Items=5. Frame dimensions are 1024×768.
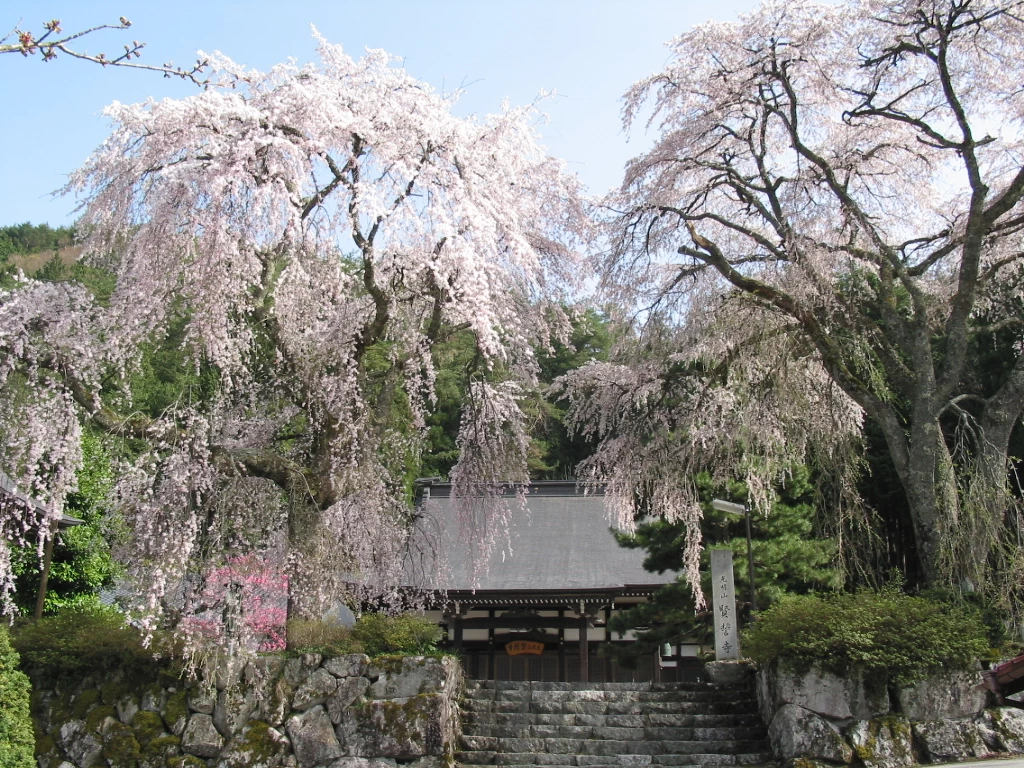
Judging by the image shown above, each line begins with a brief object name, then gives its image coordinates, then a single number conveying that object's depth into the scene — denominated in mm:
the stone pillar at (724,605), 9766
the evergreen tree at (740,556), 11541
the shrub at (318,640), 8242
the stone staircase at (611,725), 8250
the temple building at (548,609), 13617
